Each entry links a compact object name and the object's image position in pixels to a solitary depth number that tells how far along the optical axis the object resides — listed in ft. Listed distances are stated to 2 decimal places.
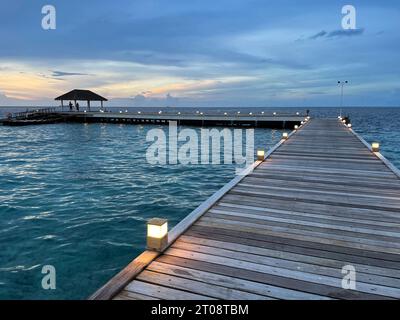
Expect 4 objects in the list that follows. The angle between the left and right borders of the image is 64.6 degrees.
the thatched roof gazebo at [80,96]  179.32
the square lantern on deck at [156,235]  16.56
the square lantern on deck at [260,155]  41.09
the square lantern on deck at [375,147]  46.56
